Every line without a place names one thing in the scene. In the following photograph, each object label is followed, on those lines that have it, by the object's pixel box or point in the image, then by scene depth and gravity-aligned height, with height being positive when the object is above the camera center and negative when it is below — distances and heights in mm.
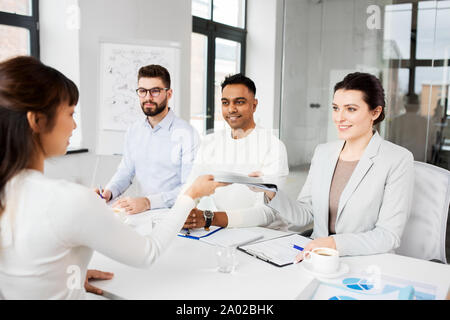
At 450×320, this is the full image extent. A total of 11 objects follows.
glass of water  1261 -458
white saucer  1218 -478
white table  1112 -492
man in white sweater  2166 -229
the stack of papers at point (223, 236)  1533 -488
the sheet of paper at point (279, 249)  1355 -479
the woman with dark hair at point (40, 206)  923 -221
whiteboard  3373 +175
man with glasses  2631 -230
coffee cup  1229 -447
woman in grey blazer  1588 -274
